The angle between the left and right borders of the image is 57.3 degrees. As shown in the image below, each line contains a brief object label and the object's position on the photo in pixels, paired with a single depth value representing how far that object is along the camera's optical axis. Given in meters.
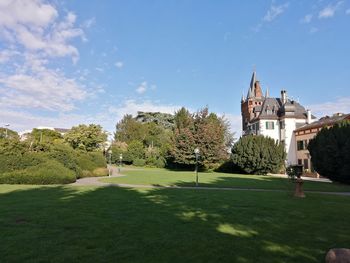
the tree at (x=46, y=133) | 72.97
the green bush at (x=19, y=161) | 24.72
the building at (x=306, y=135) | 42.34
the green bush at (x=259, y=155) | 40.09
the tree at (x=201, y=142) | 44.62
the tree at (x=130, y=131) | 76.38
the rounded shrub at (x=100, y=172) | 33.69
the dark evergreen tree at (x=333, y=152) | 27.05
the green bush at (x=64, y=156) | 28.17
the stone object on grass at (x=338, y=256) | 4.68
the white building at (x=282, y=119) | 50.44
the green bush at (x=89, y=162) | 33.14
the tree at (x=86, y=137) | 50.25
